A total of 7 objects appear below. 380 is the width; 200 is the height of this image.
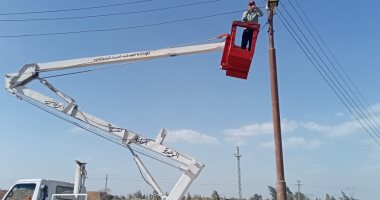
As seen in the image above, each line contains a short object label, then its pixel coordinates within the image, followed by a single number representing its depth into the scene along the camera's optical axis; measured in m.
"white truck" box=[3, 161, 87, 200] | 10.34
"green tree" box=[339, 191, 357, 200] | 63.20
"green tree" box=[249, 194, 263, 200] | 50.60
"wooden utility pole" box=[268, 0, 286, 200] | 10.36
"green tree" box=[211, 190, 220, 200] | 35.92
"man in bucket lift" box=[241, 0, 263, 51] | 9.91
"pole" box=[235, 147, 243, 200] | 54.09
